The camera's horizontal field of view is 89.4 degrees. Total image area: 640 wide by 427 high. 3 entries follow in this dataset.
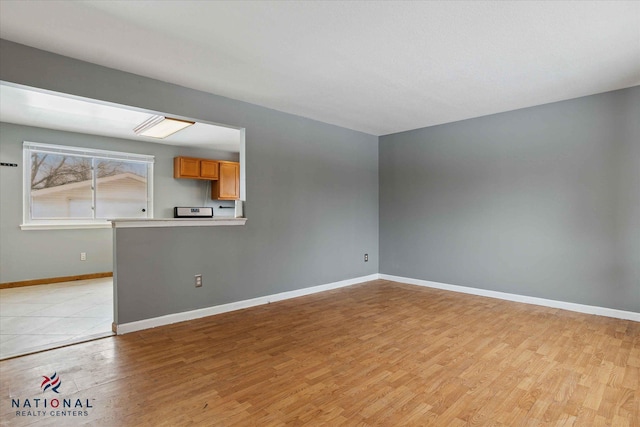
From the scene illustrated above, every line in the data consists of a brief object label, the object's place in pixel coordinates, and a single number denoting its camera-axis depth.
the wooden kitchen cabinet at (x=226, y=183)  6.69
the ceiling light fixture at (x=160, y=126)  3.88
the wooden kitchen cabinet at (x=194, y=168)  6.20
